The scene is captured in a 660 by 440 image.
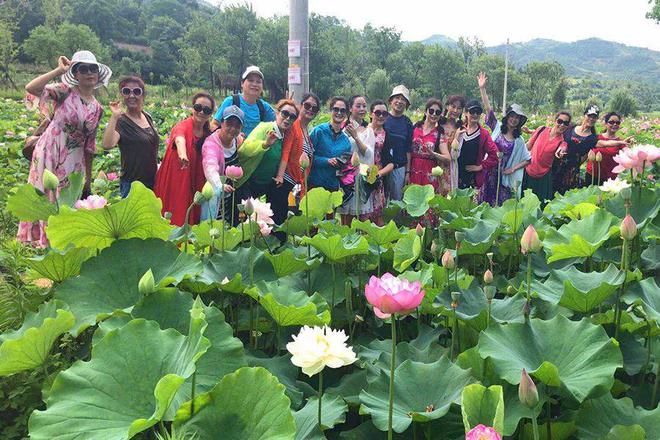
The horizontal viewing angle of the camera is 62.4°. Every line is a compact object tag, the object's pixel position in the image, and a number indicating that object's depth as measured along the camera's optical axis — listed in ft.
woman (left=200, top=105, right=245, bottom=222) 9.68
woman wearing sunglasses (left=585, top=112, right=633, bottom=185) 15.87
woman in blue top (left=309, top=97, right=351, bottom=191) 12.39
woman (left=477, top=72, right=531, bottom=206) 14.44
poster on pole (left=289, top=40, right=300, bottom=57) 17.24
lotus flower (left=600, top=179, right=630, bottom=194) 7.49
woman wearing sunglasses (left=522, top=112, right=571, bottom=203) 15.55
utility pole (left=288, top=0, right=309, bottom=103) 17.16
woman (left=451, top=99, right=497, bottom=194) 14.10
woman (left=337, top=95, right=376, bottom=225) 12.35
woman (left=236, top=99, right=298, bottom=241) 10.10
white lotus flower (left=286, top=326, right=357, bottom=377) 3.37
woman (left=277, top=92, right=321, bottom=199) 11.47
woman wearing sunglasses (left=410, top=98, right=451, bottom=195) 13.65
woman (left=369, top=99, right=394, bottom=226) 12.71
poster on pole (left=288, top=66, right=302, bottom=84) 17.07
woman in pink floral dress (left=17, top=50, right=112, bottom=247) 9.96
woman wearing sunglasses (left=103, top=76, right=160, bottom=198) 10.37
